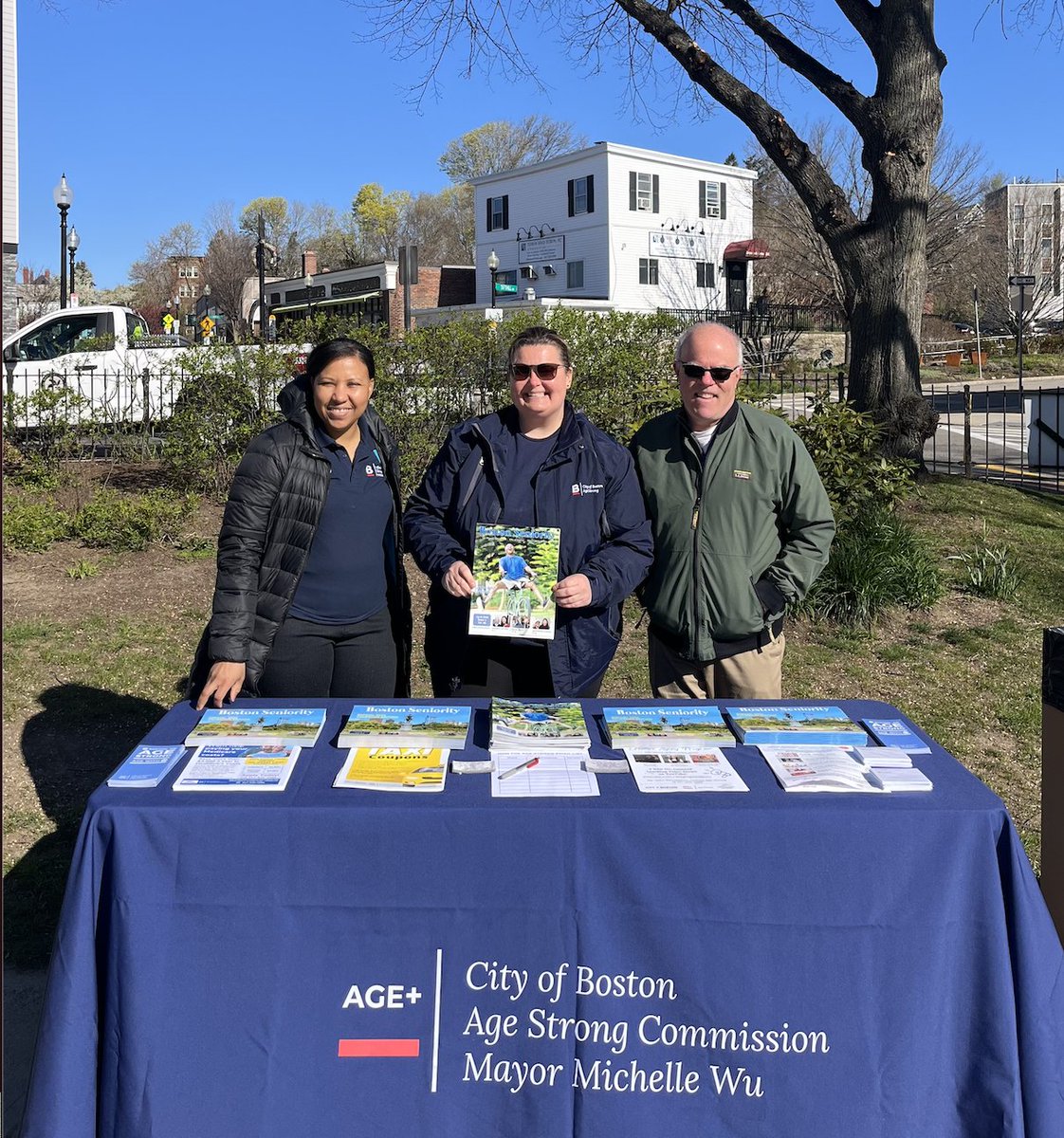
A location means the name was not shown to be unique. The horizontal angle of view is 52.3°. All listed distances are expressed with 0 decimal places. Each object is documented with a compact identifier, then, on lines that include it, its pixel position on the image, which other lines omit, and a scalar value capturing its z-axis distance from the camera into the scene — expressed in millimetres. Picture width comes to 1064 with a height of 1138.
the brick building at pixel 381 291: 54562
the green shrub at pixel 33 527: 9242
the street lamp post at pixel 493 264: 45125
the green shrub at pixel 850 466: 8453
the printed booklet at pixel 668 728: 3029
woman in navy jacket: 3646
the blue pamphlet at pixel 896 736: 3068
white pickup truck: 10336
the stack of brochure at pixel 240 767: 2740
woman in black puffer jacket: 3707
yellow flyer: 2742
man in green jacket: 3828
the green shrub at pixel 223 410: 9961
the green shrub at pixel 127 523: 9383
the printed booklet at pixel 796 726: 3078
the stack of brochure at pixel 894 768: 2768
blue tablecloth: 2582
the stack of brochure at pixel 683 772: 2752
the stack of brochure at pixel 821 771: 2750
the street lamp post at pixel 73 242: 30156
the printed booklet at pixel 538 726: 2982
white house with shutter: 46781
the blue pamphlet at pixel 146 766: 2770
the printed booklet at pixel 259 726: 3051
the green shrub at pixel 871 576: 7957
